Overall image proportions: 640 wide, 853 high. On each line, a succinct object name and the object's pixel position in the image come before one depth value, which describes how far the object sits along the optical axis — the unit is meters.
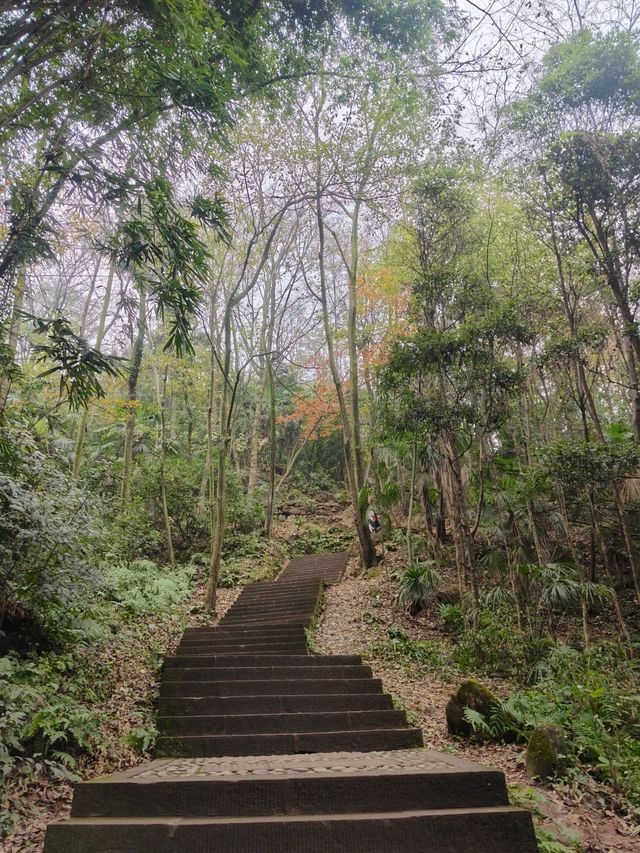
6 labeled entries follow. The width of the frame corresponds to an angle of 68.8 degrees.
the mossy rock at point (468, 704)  4.60
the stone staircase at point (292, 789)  2.50
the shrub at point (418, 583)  8.38
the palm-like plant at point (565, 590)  6.64
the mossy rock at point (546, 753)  3.63
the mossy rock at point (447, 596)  9.18
